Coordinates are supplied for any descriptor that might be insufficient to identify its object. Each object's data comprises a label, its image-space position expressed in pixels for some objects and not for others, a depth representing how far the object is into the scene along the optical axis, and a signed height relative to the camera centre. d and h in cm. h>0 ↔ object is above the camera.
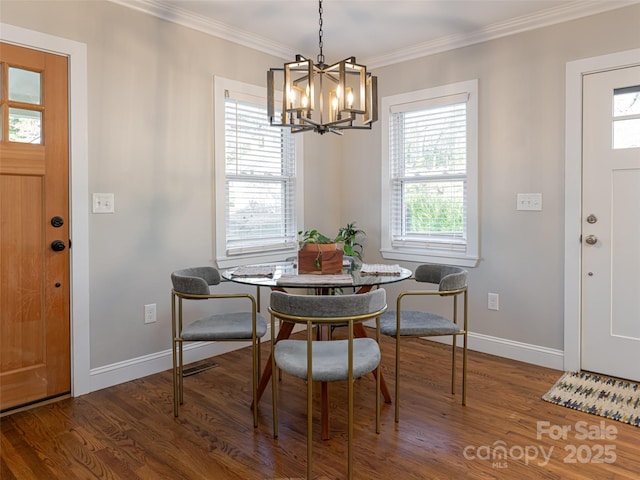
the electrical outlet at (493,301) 344 -59
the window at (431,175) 354 +43
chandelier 226 +68
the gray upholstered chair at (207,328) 232 -56
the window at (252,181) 343 +38
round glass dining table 221 -28
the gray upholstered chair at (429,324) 240 -56
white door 284 +1
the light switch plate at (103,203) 275 +15
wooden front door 242 +0
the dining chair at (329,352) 185 -52
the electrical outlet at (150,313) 303 -59
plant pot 252 -18
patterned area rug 245 -102
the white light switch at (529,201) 320 +18
